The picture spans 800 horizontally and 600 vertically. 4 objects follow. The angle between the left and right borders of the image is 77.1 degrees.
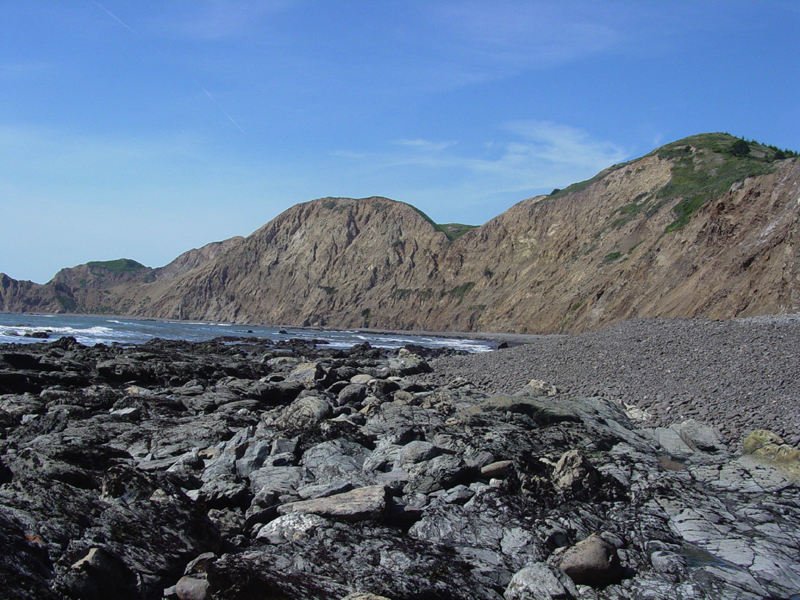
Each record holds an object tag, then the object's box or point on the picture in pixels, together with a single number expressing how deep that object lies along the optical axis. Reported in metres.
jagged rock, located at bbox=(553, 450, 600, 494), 7.82
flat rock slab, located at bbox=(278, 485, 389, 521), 6.36
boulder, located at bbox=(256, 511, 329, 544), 5.84
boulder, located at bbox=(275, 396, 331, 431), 10.45
